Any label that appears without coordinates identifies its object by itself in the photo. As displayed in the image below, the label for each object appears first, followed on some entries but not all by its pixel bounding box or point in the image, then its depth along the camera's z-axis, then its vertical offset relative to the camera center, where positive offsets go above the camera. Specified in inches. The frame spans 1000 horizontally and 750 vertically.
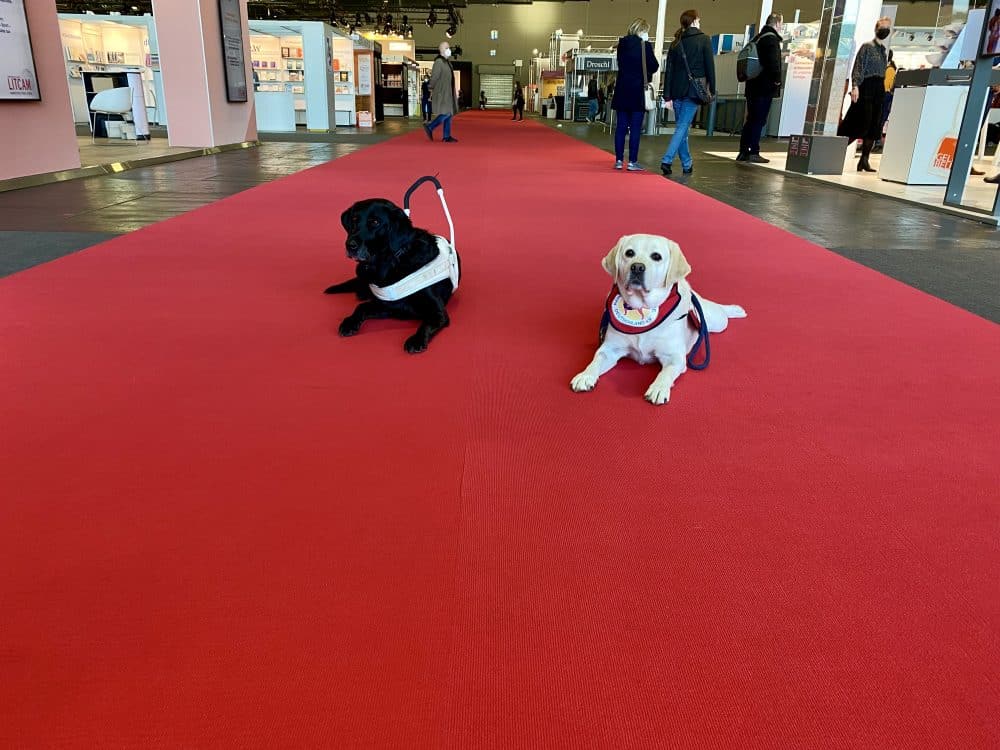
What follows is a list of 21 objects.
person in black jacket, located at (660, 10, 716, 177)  395.9 +22.2
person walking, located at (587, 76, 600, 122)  1137.4 +10.3
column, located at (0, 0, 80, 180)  315.6 -9.8
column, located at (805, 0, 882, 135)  420.8 +36.8
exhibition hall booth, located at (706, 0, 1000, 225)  294.4 -5.3
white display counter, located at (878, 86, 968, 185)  362.9 -8.2
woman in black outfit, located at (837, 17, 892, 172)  411.2 +16.0
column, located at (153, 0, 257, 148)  486.6 +18.4
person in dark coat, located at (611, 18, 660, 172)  389.1 +20.7
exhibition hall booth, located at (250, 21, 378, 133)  752.6 +27.7
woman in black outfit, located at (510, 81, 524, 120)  1237.1 +8.1
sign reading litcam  306.3 +14.9
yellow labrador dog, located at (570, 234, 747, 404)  103.3 -28.6
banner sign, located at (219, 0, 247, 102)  524.7 +34.1
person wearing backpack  434.6 +22.1
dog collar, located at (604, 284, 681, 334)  106.0 -29.0
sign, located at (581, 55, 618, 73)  1046.4 +61.3
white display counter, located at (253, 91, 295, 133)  775.1 -11.6
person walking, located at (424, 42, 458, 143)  584.1 +13.3
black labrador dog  124.6 -26.5
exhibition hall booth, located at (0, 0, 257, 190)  319.9 +0.5
